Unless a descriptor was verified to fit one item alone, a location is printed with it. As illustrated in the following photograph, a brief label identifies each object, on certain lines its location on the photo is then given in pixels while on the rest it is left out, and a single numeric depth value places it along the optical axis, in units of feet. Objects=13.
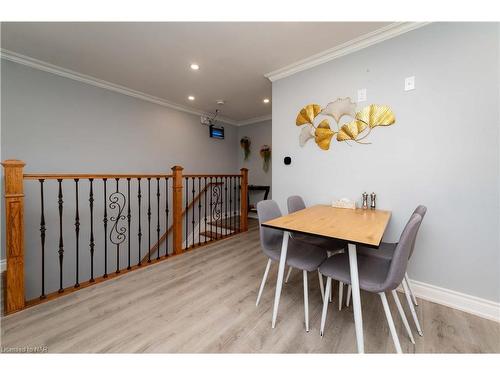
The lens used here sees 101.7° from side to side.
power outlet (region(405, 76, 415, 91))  6.33
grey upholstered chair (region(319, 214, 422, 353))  3.60
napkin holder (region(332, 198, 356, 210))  7.13
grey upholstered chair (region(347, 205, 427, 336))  4.78
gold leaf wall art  6.96
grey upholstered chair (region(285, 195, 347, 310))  6.21
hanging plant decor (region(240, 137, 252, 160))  17.99
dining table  3.83
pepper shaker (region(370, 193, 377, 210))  6.92
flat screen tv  16.51
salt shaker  7.07
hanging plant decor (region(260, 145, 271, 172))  16.57
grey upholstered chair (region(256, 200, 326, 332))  4.97
